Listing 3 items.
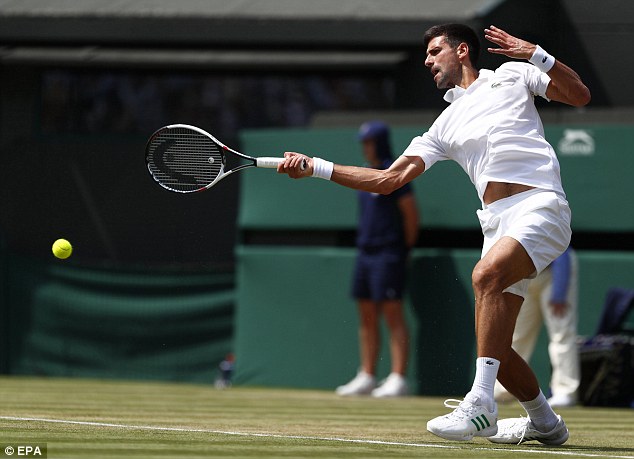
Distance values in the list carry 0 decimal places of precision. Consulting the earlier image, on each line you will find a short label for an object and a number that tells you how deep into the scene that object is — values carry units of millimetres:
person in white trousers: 21297
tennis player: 13047
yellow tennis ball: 17312
